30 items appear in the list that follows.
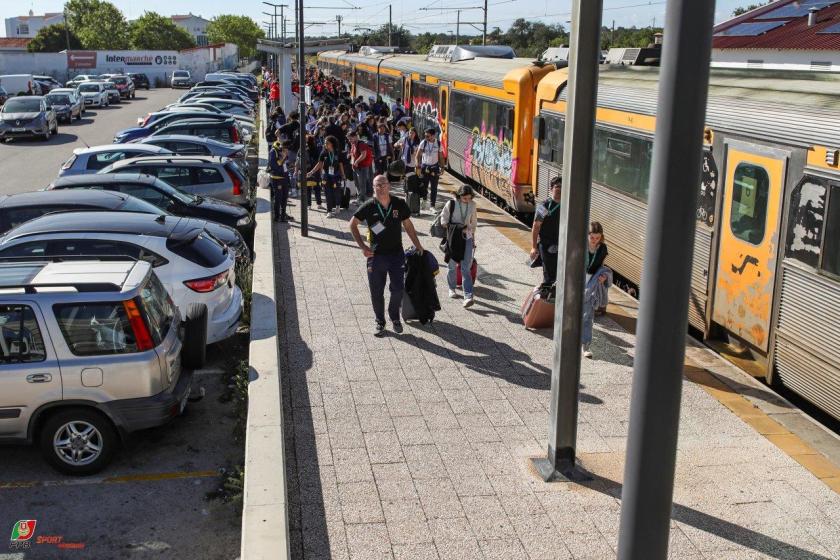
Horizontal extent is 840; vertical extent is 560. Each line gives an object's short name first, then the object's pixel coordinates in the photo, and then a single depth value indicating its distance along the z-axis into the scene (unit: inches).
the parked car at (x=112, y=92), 2220.4
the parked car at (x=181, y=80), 2915.8
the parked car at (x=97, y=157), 692.7
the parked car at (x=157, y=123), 1002.7
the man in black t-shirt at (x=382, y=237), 386.9
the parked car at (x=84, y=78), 2446.9
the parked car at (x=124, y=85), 2412.0
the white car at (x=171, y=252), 382.6
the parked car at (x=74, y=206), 476.7
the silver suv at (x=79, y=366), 286.5
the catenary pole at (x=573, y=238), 243.9
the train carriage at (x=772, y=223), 297.9
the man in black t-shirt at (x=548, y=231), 400.5
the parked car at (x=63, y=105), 1695.4
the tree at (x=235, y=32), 5880.9
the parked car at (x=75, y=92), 1801.9
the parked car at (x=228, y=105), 1336.4
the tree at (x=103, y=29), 4500.5
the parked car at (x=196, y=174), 629.9
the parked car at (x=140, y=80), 3028.3
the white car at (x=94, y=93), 2098.9
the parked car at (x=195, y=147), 783.7
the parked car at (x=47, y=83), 2349.3
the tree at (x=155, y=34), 4606.3
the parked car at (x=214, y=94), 1549.0
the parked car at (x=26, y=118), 1373.0
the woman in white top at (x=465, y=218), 438.6
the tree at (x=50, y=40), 4163.4
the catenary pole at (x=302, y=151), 617.9
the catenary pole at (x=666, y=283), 132.0
